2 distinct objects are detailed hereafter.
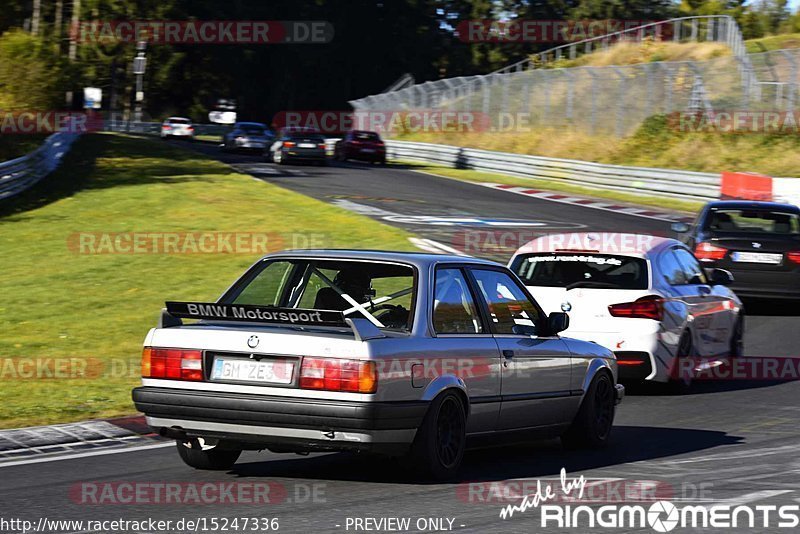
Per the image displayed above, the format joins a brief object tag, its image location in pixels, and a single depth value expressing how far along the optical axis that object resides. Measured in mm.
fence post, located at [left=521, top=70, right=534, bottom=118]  53500
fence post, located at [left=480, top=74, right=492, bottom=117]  56041
